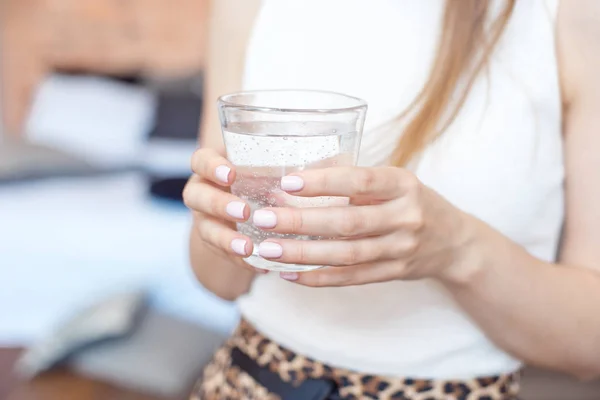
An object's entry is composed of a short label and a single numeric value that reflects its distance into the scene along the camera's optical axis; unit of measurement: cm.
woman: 74
